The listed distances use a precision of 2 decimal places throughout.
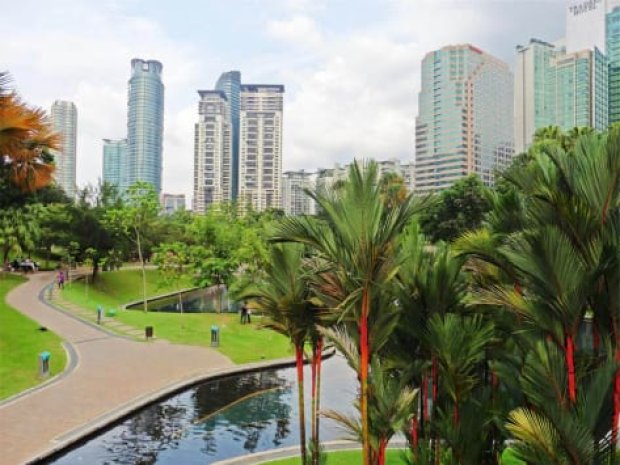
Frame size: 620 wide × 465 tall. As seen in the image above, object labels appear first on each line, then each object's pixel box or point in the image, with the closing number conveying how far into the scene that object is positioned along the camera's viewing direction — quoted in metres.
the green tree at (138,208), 28.59
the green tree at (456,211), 38.90
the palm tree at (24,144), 5.32
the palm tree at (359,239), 4.37
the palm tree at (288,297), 6.21
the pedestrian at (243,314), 24.10
